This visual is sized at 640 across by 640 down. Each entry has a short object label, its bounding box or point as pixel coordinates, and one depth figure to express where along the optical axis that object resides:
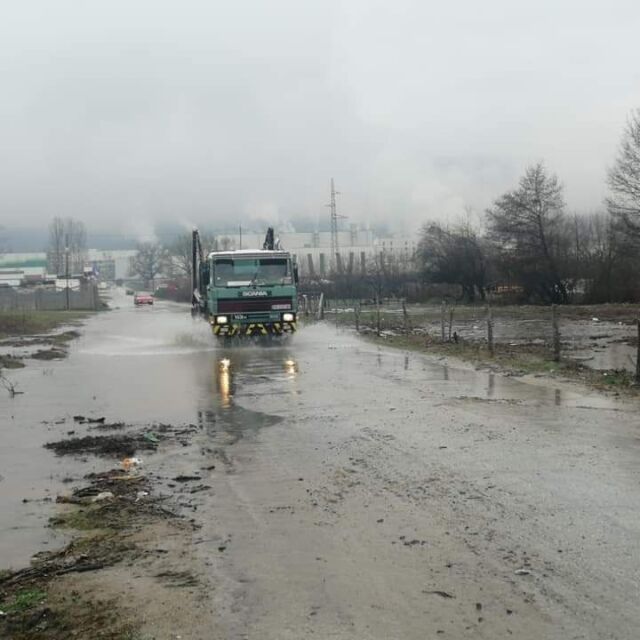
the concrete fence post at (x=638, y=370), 12.72
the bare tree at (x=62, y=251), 110.38
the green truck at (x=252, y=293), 23.88
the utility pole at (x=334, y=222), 90.50
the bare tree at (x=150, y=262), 146.38
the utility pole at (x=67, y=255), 70.62
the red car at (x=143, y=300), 80.88
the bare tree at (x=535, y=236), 59.09
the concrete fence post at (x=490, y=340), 18.38
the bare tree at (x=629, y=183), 45.38
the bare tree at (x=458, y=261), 71.12
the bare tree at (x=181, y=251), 107.00
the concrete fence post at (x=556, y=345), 16.31
